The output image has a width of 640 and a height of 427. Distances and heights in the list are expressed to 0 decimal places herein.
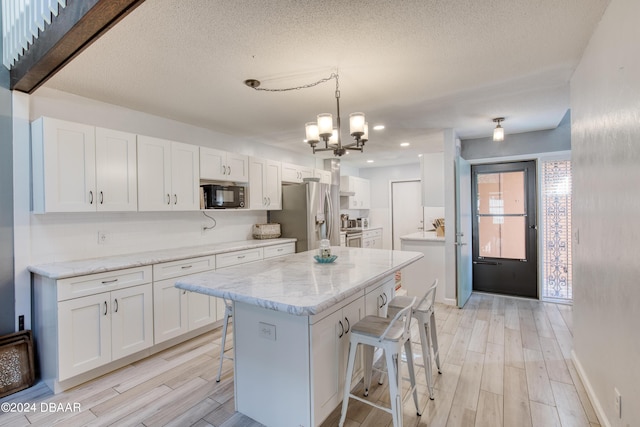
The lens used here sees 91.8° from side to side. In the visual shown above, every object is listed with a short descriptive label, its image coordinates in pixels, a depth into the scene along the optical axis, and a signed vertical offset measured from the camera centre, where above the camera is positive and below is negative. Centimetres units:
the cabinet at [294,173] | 489 +63
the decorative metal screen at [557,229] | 434 -29
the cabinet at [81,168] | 244 +39
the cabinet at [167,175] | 307 +39
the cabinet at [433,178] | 446 +46
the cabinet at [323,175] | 559 +67
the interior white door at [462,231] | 409 -29
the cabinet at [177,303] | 290 -91
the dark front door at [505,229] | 453 -30
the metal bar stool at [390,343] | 174 -78
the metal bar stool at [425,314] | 219 -76
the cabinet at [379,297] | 234 -71
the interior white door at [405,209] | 724 +2
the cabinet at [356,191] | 671 +45
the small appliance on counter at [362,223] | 714 -29
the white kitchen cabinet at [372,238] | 670 -63
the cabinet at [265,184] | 432 +40
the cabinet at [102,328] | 231 -93
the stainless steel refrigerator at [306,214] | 462 -5
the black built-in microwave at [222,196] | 371 +19
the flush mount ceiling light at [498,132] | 371 +92
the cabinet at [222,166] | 368 +58
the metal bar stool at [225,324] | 242 -89
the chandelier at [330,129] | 219 +60
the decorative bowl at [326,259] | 250 -39
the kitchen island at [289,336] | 166 -74
